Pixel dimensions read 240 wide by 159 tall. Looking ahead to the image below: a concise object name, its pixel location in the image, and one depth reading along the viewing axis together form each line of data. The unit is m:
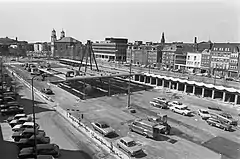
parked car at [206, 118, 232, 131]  28.42
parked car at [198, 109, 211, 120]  32.56
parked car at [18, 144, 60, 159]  18.98
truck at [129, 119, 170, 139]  24.55
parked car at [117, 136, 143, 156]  20.50
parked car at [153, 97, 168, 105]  39.44
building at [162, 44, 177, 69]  92.88
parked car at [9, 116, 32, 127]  26.58
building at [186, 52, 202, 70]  81.69
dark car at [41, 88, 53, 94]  45.12
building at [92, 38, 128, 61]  132.00
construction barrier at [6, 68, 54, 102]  40.35
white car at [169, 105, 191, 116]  34.18
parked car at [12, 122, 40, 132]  24.80
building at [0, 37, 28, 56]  174.98
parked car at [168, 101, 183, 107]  38.29
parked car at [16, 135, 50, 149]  21.06
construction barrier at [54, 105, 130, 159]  20.40
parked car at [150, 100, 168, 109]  38.12
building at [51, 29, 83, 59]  157.02
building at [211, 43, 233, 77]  71.81
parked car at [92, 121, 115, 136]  24.82
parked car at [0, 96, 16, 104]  35.51
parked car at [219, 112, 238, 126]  30.51
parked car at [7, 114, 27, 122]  28.02
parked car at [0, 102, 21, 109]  32.34
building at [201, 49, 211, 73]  78.21
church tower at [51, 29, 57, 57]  179.60
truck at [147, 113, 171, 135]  26.57
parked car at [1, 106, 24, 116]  30.99
